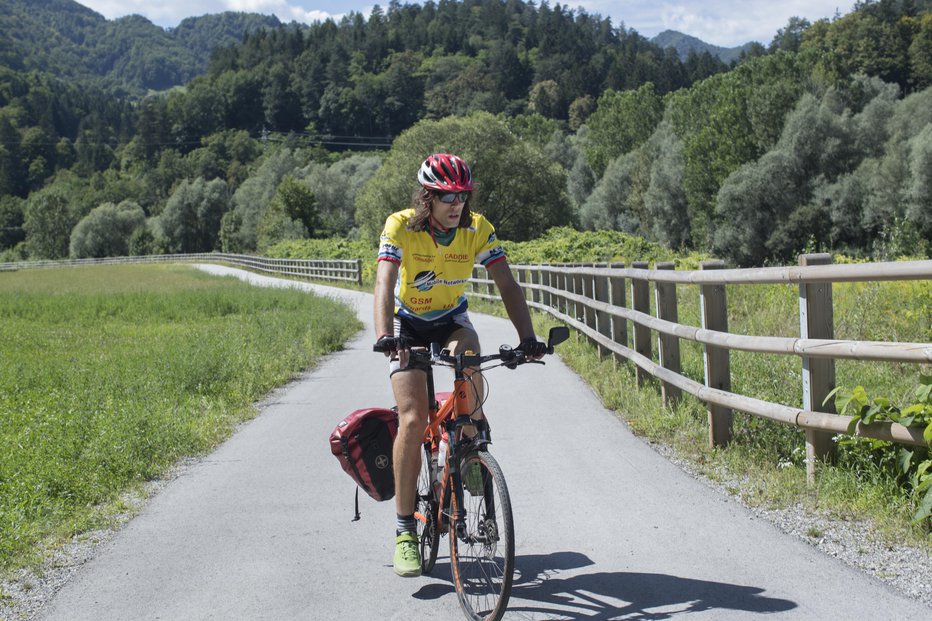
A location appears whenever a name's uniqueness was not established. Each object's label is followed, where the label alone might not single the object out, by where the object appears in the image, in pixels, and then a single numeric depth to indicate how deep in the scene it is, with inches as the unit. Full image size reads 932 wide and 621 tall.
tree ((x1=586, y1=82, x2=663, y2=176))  3882.9
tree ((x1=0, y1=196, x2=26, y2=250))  6186.0
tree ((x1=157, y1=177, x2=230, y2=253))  4766.2
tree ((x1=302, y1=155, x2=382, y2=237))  3644.2
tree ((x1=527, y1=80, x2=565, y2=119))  6801.2
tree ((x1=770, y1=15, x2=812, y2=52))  5019.7
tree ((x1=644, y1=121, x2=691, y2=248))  2672.2
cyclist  168.6
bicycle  150.4
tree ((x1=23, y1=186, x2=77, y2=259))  5511.8
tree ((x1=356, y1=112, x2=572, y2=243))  2236.7
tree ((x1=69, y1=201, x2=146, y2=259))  4940.9
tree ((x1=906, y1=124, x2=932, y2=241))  1718.8
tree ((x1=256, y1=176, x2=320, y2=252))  3282.5
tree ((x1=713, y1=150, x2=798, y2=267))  2032.5
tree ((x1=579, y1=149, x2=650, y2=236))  2994.6
